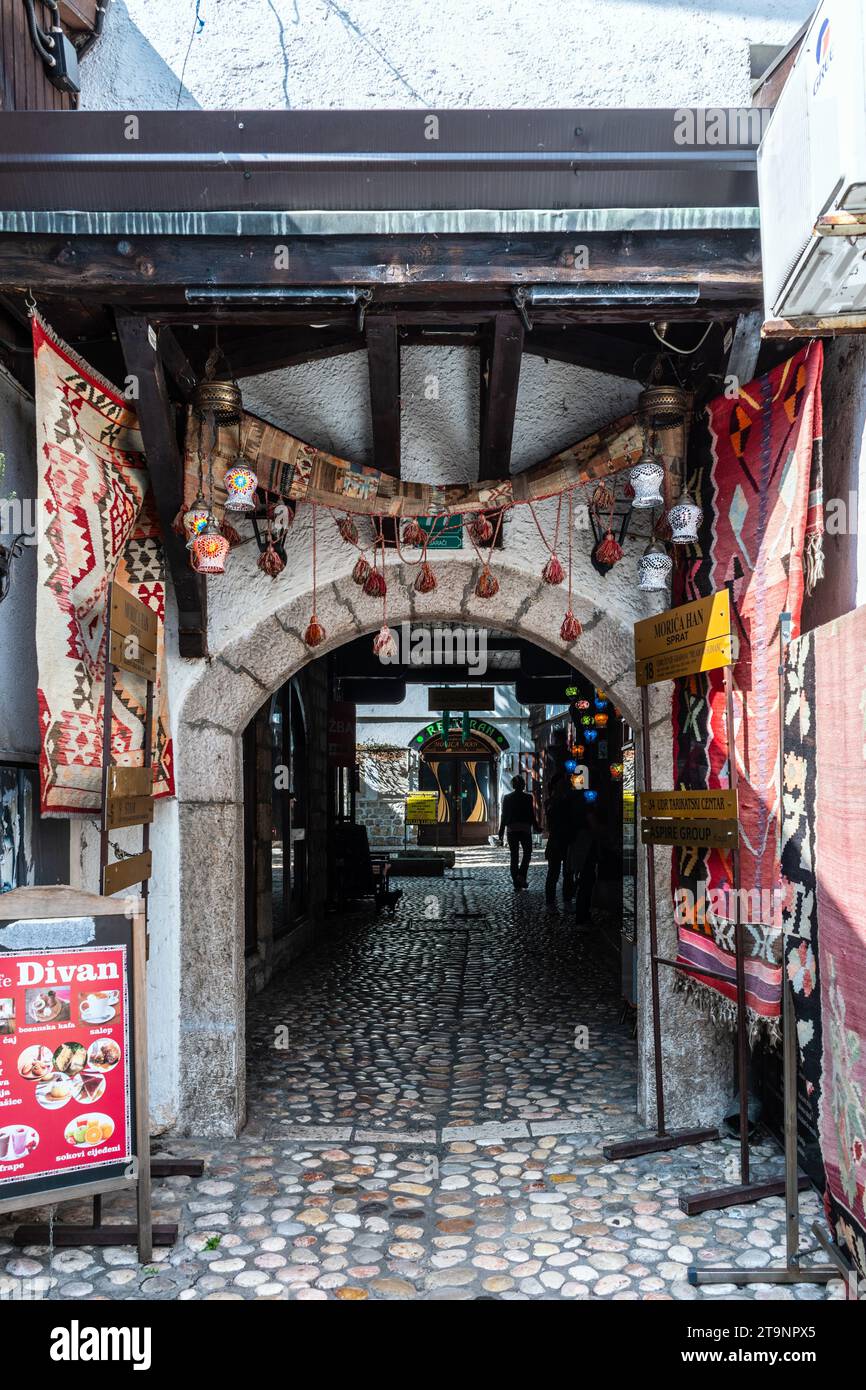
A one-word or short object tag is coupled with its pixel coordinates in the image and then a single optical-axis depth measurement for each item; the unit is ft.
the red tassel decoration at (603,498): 13.60
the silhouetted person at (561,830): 36.40
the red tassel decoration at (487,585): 14.26
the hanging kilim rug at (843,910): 7.98
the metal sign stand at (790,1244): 9.58
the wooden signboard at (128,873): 11.35
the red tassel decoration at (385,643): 13.58
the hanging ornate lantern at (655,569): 13.53
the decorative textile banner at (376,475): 13.29
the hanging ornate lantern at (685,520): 12.70
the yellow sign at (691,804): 11.95
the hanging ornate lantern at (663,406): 12.89
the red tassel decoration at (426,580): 14.05
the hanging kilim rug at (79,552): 11.26
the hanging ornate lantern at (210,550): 12.31
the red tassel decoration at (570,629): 14.26
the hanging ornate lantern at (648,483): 12.75
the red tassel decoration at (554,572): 14.03
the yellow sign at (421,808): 68.80
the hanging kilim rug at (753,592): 11.20
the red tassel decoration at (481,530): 14.37
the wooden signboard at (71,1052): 9.69
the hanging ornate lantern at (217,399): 12.65
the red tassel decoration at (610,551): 13.55
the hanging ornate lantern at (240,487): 12.55
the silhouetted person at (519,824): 43.16
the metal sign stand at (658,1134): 13.01
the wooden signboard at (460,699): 56.75
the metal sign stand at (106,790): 11.12
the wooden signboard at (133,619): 11.53
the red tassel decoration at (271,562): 13.79
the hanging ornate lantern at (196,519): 12.37
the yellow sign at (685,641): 11.99
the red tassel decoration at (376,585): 13.96
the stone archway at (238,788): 14.11
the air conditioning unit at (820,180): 7.06
